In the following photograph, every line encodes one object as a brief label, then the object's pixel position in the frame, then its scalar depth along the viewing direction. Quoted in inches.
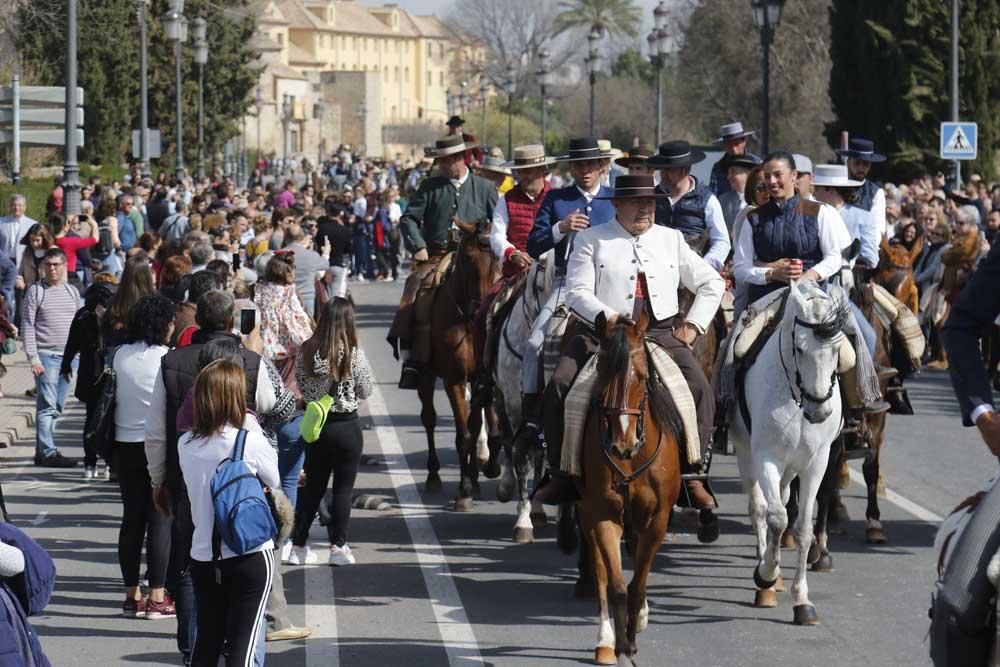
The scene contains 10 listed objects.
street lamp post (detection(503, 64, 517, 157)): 2908.5
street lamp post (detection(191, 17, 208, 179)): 1989.4
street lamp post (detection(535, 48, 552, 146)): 2529.5
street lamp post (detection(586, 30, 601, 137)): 2080.1
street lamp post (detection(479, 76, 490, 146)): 3941.9
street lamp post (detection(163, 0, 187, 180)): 1624.0
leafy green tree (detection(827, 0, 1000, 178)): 1658.5
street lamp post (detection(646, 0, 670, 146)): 1768.0
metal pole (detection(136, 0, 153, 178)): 1633.9
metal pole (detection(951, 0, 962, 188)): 1427.2
